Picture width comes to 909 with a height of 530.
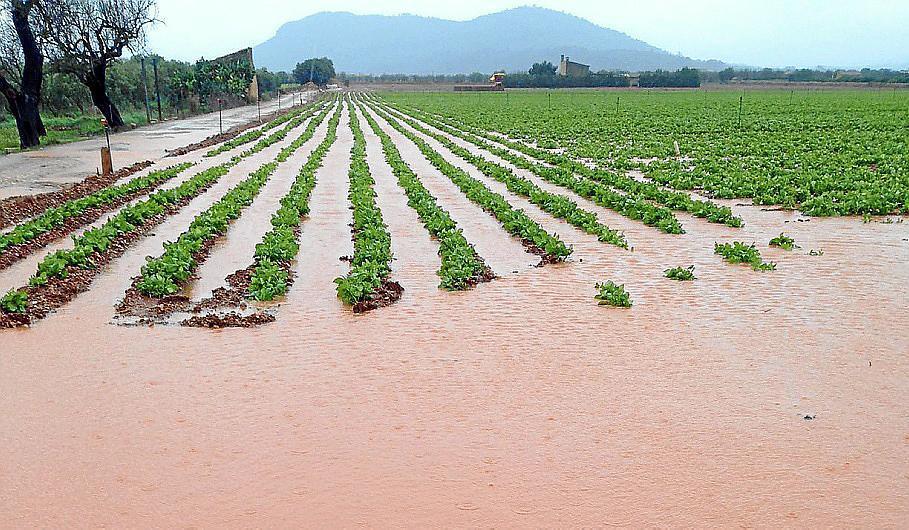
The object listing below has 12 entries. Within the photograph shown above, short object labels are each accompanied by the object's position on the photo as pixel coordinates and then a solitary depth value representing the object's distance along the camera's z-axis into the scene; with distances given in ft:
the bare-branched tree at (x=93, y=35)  110.32
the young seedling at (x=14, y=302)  26.20
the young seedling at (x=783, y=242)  35.78
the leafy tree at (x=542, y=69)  384.06
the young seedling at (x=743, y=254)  32.24
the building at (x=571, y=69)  366.63
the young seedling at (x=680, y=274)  30.53
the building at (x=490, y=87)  323.98
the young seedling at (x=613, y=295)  27.14
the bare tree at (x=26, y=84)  88.69
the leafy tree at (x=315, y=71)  431.43
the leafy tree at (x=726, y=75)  371.51
